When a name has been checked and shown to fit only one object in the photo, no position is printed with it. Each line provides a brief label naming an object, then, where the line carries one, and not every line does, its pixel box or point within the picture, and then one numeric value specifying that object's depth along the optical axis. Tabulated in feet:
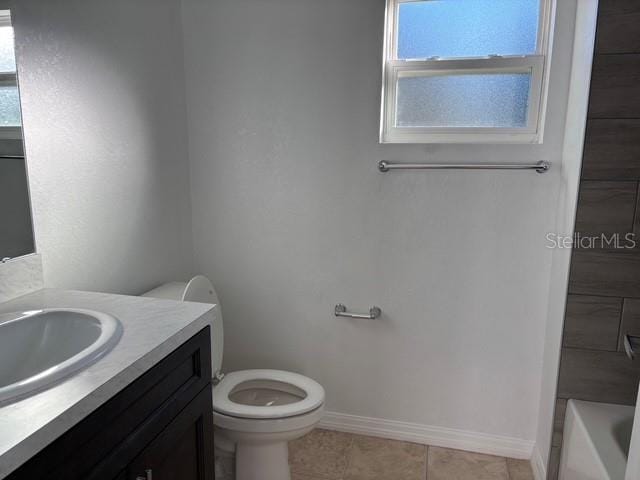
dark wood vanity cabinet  2.62
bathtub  4.60
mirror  4.27
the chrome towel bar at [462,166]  6.06
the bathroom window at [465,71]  6.19
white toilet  5.52
